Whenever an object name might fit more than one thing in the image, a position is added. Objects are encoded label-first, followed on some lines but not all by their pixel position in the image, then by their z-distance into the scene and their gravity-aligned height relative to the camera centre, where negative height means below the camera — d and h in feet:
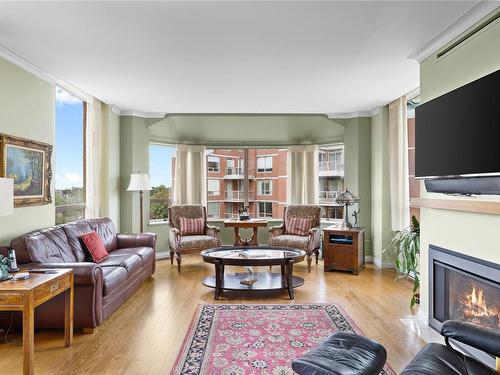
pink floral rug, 9.03 -4.18
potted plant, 13.12 -2.09
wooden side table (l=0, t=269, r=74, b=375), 8.02 -2.37
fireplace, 8.59 -2.58
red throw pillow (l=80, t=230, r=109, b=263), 14.21 -2.13
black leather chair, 6.17 -2.94
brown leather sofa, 10.90 -2.65
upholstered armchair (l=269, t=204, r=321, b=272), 19.21 -2.35
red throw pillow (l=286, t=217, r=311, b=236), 20.81 -2.04
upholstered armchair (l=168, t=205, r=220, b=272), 19.22 -2.40
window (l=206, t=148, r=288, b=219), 25.88 +0.45
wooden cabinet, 18.57 -2.97
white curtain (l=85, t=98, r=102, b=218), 18.28 +1.65
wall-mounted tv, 7.50 +1.29
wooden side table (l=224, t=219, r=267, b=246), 21.67 -2.04
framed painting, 11.85 +0.75
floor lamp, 19.90 +0.36
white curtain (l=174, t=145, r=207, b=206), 24.47 +0.89
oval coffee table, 14.34 -2.77
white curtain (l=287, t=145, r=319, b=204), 24.30 +0.93
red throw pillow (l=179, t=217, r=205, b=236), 21.13 -2.03
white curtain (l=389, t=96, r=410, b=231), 17.94 +1.16
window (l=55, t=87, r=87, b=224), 16.06 +1.48
